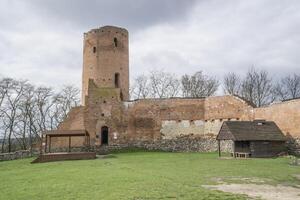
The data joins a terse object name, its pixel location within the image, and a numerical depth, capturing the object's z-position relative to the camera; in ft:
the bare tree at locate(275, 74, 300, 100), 166.40
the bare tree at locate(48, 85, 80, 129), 158.10
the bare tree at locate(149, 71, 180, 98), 173.84
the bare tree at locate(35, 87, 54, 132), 145.42
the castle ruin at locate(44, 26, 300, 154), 110.63
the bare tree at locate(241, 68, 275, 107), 157.48
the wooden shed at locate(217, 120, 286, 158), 84.23
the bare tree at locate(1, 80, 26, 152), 126.11
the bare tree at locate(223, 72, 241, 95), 166.01
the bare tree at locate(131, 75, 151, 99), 178.34
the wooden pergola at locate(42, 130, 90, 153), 95.35
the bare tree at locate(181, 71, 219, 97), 160.46
